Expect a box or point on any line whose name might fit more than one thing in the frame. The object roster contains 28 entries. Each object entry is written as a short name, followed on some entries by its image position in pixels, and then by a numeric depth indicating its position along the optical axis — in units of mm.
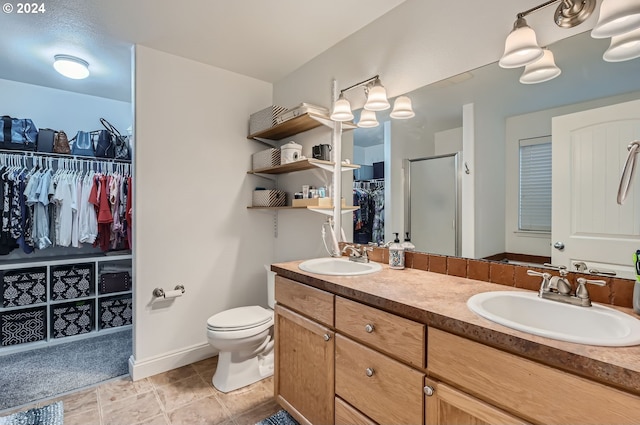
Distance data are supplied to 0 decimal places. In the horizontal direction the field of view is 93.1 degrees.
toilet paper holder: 2277
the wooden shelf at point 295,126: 2173
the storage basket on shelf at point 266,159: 2553
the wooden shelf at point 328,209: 2146
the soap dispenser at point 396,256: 1731
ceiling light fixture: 2344
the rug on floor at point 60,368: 2031
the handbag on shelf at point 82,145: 2984
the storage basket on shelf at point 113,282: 2908
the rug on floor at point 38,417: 1717
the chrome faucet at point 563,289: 1032
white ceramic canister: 2383
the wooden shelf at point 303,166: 2154
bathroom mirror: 1171
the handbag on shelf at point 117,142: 3166
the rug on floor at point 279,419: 1754
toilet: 2010
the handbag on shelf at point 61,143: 2881
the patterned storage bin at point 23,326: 2557
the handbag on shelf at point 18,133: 2648
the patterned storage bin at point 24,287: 2539
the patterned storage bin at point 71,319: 2734
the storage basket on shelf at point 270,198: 2598
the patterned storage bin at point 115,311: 2947
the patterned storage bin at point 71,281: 2717
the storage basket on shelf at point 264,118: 2479
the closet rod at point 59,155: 2746
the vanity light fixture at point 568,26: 921
